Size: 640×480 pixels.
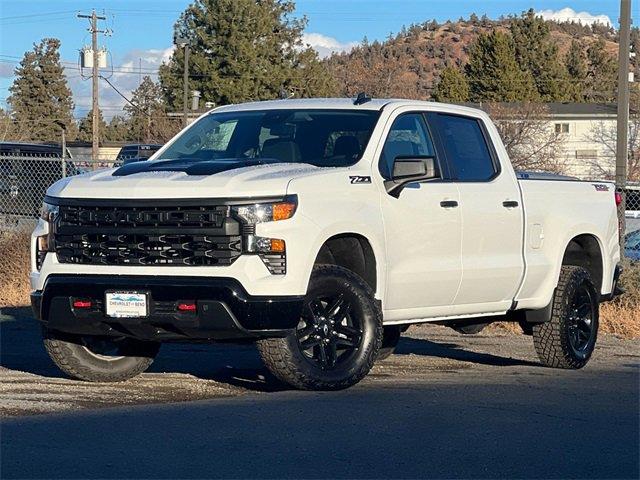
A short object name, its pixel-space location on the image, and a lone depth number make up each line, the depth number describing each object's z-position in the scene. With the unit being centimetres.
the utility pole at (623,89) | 1806
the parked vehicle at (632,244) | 1914
